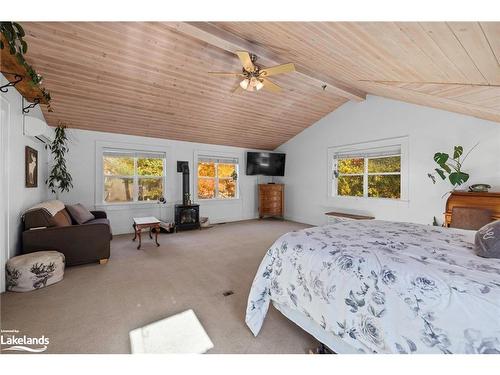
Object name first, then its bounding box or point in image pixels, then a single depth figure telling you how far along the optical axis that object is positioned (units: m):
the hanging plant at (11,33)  1.43
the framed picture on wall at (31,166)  2.95
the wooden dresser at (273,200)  6.56
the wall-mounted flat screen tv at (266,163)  6.54
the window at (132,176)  4.92
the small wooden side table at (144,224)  3.75
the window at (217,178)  6.09
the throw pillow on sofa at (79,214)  3.47
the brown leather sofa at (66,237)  2.69
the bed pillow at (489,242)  1.22
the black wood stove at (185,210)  5.20
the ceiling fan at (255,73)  2.73
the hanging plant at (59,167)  4.04
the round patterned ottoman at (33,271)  2.26
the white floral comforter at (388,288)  0.89
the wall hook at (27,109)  2.77
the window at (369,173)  4.52
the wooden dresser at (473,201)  2.92
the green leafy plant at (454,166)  3.30
